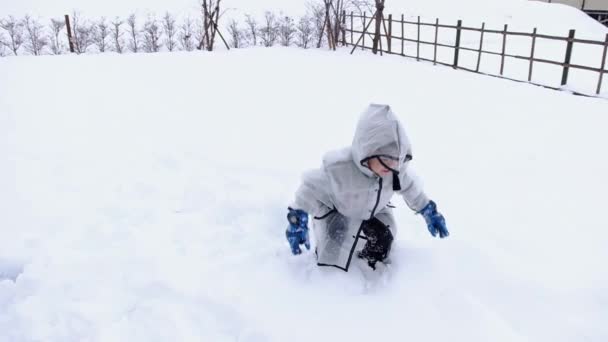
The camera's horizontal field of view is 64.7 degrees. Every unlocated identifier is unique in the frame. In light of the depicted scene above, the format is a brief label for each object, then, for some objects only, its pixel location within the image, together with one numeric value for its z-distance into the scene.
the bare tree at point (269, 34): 15.71
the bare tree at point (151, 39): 15.72
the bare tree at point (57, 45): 15.76
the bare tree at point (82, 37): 15.14
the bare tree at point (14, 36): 15.37
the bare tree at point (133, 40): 16.47
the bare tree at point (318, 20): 15.02
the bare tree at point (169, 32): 16.60
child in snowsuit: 2.15
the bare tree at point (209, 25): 13.24
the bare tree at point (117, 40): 15.98
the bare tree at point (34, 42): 15.66
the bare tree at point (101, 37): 15.52
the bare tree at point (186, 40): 16.10
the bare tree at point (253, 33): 16.12
